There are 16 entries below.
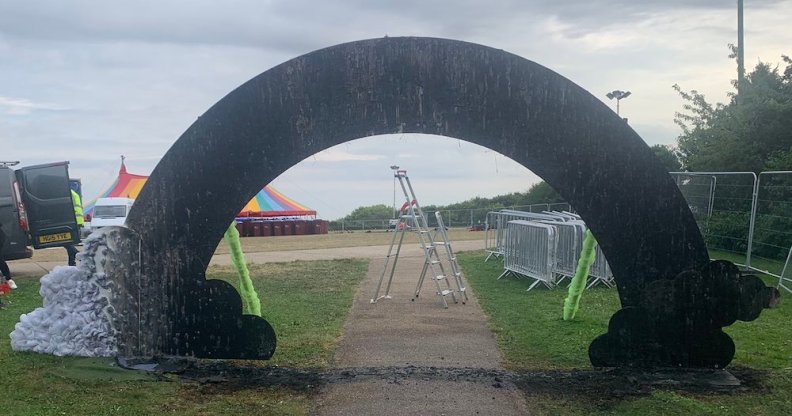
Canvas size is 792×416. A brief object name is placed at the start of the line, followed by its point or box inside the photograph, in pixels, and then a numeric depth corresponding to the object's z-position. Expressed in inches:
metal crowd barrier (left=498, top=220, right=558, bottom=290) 504.1
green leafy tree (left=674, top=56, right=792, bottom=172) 679.5
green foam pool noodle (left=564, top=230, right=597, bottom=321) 327.3
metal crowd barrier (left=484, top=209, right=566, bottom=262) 638.5
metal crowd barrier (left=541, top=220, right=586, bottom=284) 510.0
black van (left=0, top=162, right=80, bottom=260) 550.3
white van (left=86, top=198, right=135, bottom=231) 976.5
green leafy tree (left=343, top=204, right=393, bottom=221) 1587.1
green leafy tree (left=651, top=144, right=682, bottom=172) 1020.4
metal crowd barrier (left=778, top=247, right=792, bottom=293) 456.0
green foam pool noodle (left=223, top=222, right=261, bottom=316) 323.9
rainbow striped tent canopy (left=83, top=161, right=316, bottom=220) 1203.9
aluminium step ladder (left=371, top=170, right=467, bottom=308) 440.1
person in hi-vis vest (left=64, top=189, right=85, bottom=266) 598.2
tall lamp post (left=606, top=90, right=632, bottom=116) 977.7
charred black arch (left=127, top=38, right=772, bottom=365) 271.7
